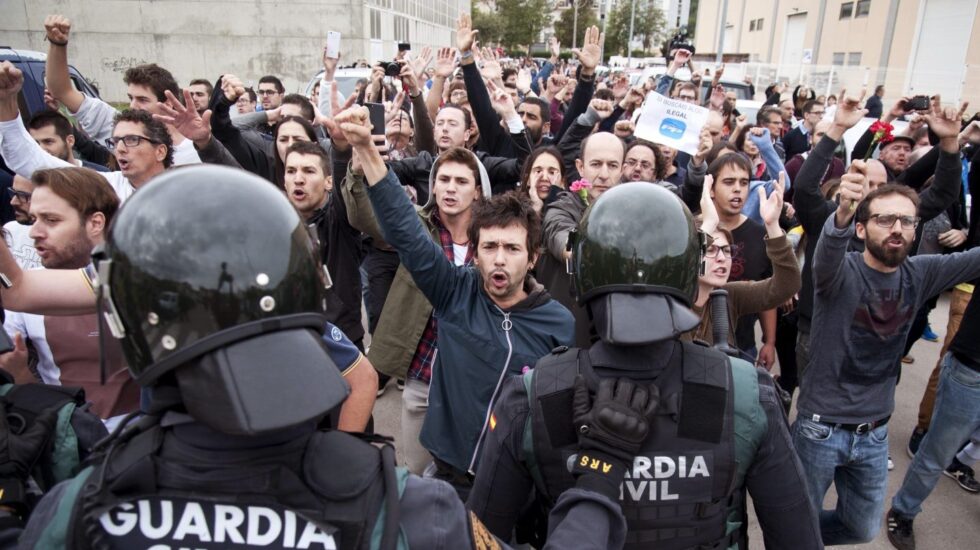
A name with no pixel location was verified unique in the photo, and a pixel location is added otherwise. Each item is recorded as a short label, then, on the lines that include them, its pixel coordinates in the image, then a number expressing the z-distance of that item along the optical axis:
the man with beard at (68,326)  2.36
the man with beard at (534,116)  6.78
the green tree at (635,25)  55.97
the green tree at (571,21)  58.58
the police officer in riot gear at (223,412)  1.05
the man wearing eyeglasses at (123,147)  3.41
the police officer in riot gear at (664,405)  1.58
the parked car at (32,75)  7.75
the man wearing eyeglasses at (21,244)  2.97
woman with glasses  2.88
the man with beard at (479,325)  2.63
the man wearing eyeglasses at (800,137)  8.91
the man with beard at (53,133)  4.32
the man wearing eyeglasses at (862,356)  2.98
